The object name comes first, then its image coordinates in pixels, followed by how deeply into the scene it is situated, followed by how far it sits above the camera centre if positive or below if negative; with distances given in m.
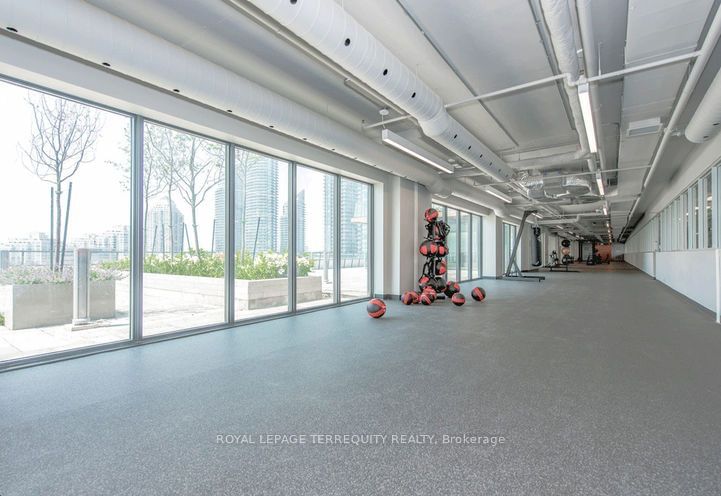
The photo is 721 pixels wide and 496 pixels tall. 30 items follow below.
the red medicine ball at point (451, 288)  7.58 -0.88
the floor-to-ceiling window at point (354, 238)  7.10 +0.18
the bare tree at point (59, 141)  3.44 +1.08
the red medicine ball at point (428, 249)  7.62 -0.04
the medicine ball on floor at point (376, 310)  5.53 -0.99
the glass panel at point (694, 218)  6.75 +0.58
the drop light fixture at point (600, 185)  7.20 +1.41
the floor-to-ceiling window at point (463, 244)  11.00 +0.12
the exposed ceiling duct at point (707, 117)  3.58 +1.48
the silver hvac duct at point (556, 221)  15.25 +1.21
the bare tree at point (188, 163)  4.33 +1.08
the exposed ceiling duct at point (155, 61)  2.35 +1.50
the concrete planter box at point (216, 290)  4.34 -0.63
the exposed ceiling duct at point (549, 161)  6.12 +1.65
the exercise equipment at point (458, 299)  6.70 -1.00
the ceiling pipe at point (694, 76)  2.75 +1.64
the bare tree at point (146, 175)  4.01 +0.85
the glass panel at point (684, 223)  7.71 +0.55
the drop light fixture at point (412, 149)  4.66 +1.43
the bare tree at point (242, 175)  5.14 +1.05
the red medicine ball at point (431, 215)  7.84 +0.72
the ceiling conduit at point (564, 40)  2.47 +1.66
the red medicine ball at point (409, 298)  6.85 -0.99
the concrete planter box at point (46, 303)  3.35 -0.59
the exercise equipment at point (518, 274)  12.12 -0.96
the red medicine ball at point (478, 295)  7.28 -0.98
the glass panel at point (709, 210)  5.86 +0.64
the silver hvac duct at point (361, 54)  2.34 +1.53
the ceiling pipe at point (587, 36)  2.57 +1.75
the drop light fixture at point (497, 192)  8.70 +1.42
